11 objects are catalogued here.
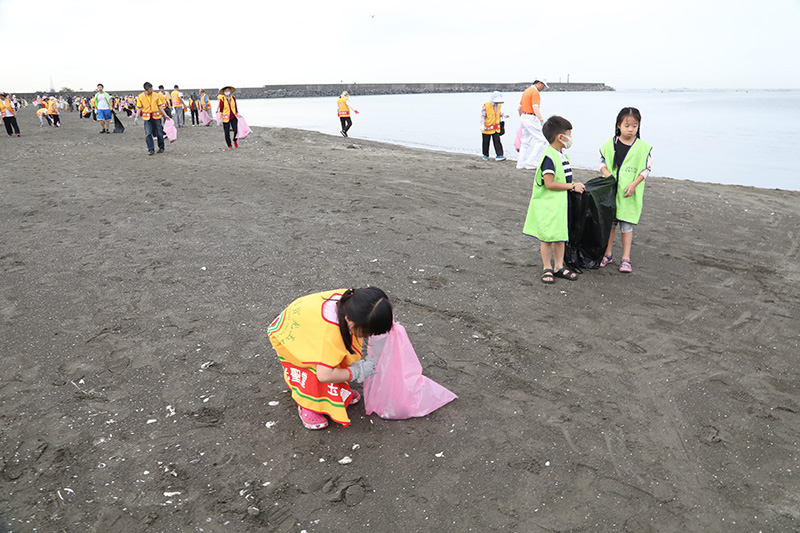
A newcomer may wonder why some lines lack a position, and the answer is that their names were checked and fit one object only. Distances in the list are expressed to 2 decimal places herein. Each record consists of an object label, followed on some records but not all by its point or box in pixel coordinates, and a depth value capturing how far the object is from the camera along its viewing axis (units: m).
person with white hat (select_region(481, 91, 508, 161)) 11.57
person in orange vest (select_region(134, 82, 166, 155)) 11.28
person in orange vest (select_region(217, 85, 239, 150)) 12.18
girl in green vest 4.71
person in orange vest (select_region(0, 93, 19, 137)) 16.97
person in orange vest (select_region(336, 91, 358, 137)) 17.48
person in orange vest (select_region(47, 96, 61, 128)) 22.25
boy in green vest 4.49
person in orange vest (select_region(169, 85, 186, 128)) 21.27
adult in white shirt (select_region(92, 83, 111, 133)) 16.44
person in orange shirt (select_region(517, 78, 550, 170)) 9.85
